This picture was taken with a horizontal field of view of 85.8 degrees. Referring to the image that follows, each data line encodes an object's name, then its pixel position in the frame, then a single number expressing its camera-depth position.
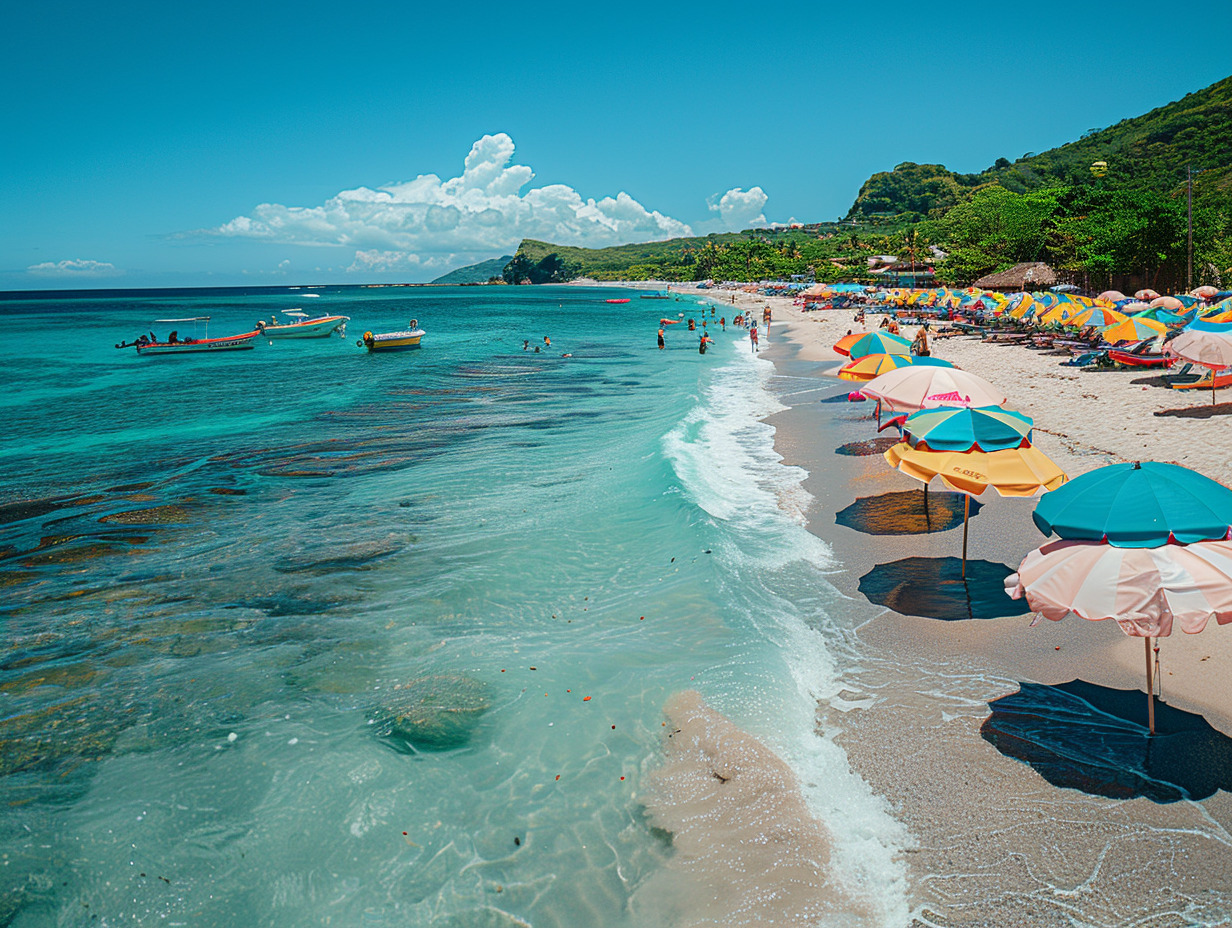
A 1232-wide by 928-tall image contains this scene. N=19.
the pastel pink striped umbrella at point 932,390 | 10.29
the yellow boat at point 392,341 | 48.22
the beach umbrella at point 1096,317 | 24.78
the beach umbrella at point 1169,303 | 28.55
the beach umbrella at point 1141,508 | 4.93
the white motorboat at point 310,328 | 62.16
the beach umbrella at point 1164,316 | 24.16
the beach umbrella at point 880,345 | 16.36
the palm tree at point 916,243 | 79.88
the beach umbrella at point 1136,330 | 21.52
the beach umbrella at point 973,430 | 7.94
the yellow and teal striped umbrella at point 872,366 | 15.53
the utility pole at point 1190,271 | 35.42
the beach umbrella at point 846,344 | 19.01
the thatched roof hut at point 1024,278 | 46.98
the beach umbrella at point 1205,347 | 14.07
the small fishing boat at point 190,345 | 52.00
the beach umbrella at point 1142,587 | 4.62
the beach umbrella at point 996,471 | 7.58
